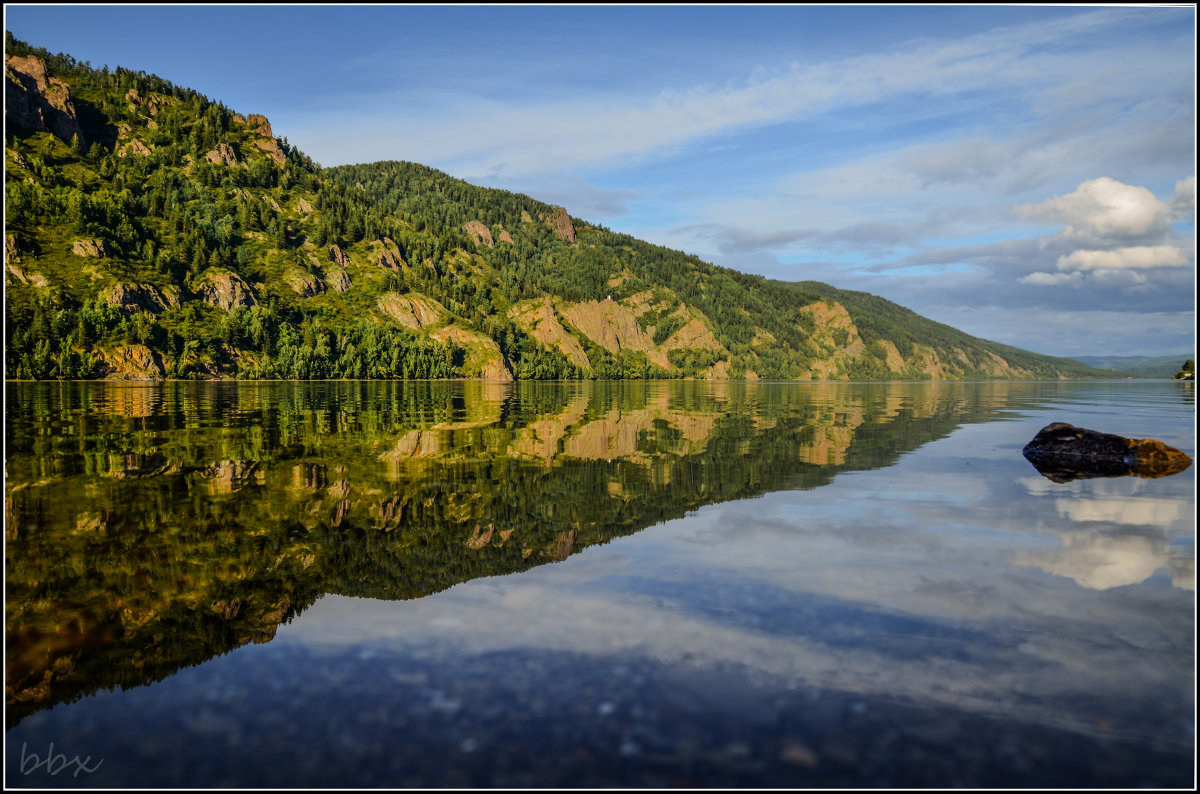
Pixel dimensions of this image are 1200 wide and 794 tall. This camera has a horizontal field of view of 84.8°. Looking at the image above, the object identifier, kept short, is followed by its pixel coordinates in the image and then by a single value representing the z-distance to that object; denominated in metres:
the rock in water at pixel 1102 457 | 25.73
